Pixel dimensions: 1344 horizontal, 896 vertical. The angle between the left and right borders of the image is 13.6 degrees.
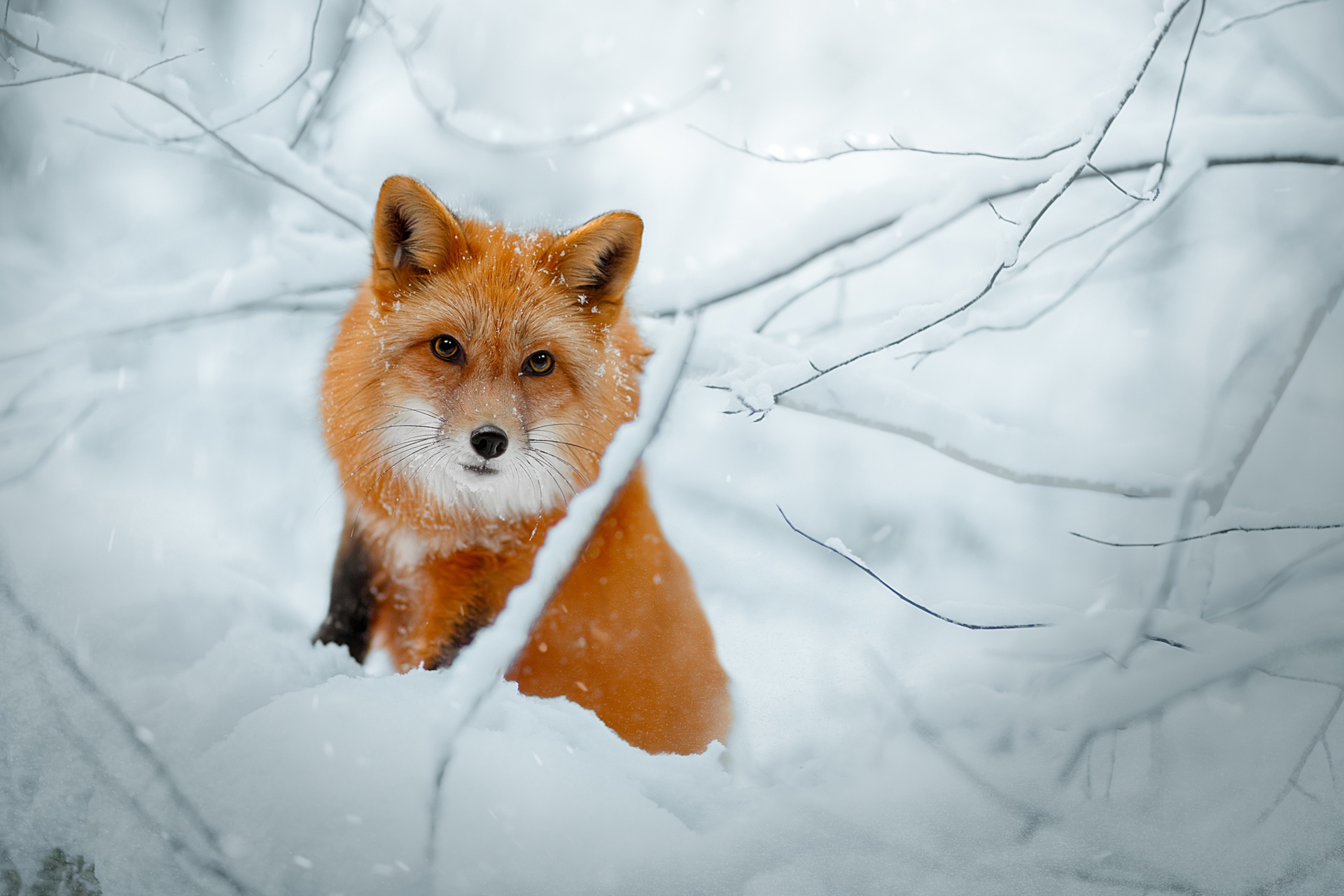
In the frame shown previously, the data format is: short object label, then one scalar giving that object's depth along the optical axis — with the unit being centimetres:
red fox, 378
